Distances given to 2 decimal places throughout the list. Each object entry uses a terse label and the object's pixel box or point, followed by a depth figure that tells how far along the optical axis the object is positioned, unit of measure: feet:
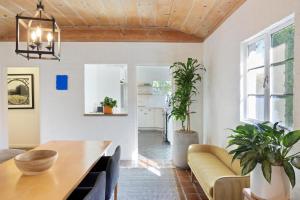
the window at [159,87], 22.21
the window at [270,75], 5.49
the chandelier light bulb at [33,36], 5.53
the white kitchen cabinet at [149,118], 22.21
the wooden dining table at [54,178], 3.93
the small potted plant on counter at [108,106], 12.76
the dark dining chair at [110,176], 5.86
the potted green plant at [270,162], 4.05
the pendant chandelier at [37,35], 5.45
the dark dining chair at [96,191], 4.21
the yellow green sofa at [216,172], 5.94
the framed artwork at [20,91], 15.19
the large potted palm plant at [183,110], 11.01
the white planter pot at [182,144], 10.98
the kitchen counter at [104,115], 12.63
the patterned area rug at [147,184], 8.31
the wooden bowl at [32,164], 4.73
